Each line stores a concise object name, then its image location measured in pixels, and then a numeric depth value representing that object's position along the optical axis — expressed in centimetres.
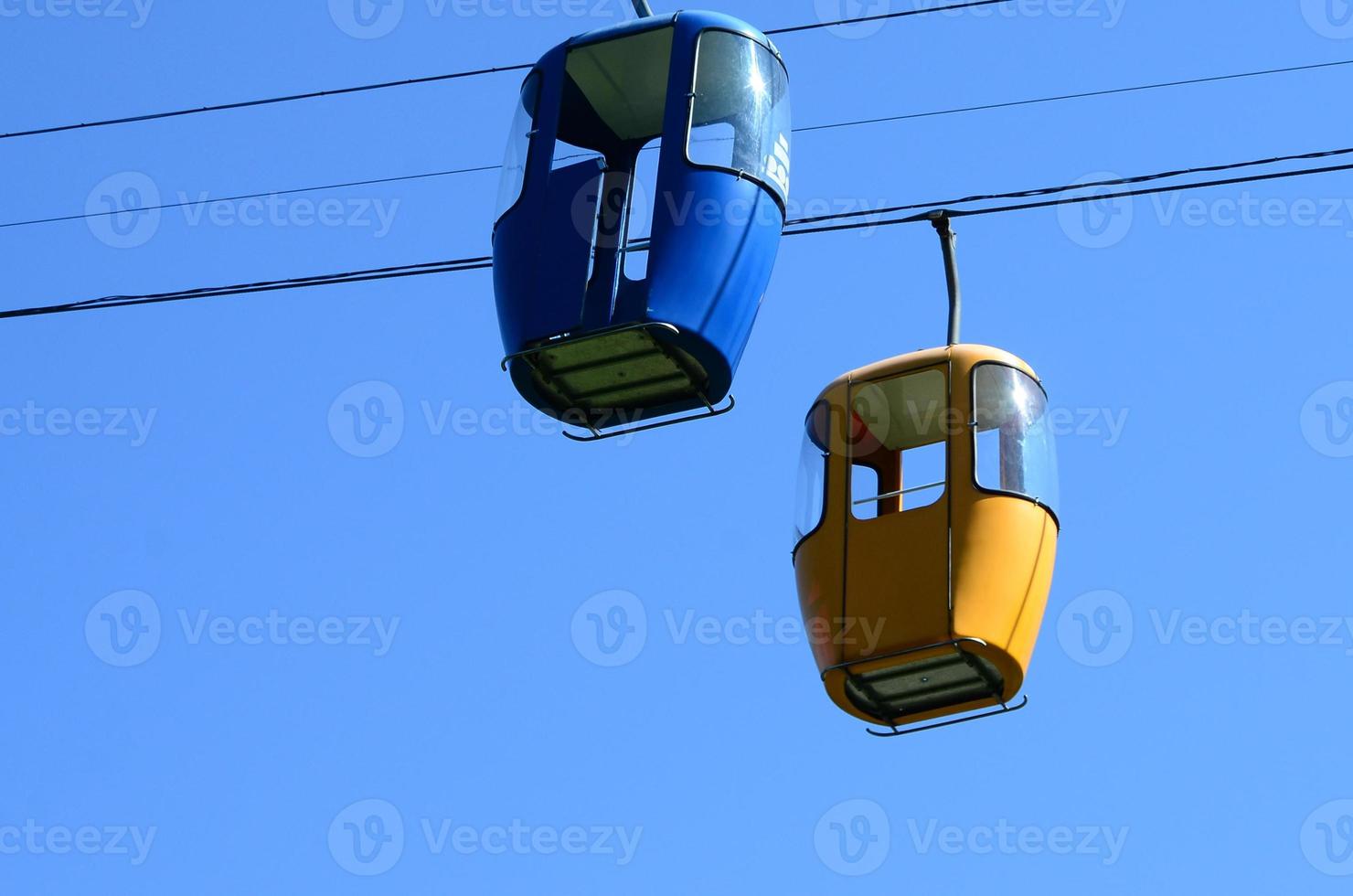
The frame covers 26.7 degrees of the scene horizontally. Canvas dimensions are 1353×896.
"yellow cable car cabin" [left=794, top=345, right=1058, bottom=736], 1567
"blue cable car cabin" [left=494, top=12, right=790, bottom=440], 1459
